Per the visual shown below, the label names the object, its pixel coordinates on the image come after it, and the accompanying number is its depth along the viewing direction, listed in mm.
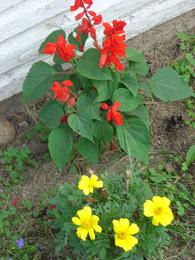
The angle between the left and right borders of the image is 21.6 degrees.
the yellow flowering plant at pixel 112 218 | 2186
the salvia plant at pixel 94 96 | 2703
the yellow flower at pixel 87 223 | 2182
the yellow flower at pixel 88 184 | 2295
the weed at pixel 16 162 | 3168
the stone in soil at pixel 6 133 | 3330
